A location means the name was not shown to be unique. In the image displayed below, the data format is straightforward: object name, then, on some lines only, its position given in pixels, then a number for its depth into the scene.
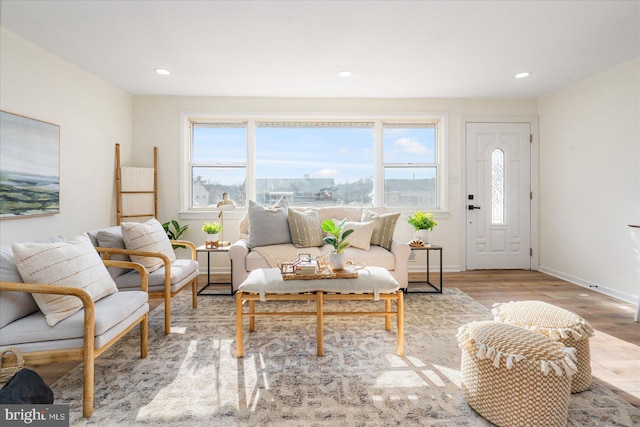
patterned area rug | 1.71
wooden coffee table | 2.36
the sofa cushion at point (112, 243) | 2.71
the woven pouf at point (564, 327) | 1.85
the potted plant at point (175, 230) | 4.66
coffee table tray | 2.48
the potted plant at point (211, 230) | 4.00
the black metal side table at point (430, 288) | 3.92
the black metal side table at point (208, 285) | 3.83
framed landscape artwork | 2.84
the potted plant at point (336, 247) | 2.60
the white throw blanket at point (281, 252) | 3.59
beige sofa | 3.61
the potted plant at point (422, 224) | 4.14
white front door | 4.99
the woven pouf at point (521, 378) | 1.55
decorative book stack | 2.47
